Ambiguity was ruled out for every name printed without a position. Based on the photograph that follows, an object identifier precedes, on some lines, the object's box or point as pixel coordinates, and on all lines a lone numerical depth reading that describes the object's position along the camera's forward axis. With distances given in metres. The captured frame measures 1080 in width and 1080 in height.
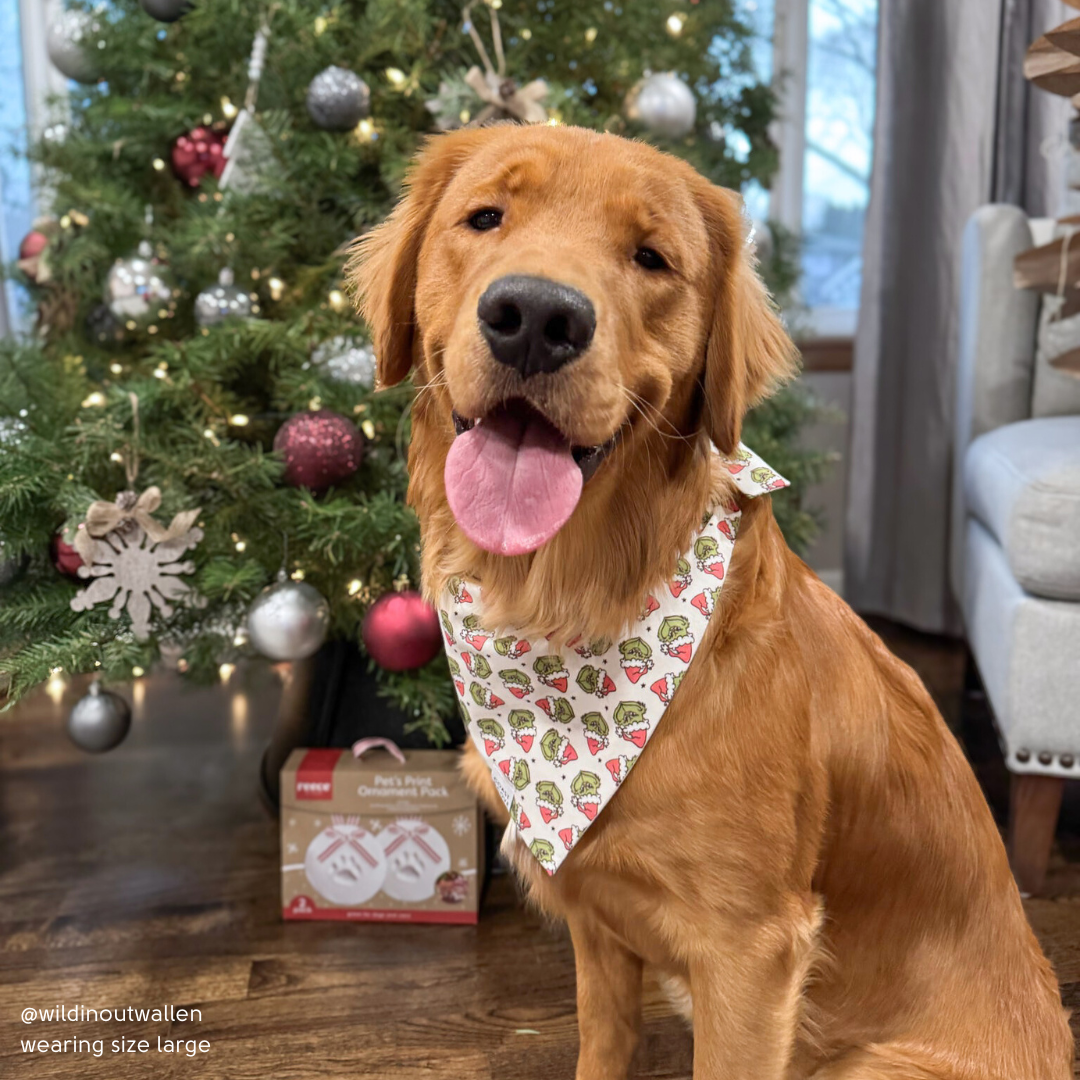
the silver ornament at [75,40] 2.28
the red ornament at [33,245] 2.45
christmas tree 1.78
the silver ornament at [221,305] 2.05
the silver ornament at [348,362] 1.95
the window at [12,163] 3.29
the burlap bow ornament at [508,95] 1.93
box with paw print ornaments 1.85
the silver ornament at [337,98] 1.98
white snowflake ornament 1.75
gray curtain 3.02
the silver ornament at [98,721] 1.91
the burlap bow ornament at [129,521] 1.71
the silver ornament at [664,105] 2.19
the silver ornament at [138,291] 2.15
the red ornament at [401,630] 1.81
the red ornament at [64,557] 1.79
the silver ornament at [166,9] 2.10
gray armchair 1.81
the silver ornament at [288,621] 1.77
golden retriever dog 1.08
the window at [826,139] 3.66
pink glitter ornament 1.87
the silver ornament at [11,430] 1.79
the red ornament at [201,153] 2.32
